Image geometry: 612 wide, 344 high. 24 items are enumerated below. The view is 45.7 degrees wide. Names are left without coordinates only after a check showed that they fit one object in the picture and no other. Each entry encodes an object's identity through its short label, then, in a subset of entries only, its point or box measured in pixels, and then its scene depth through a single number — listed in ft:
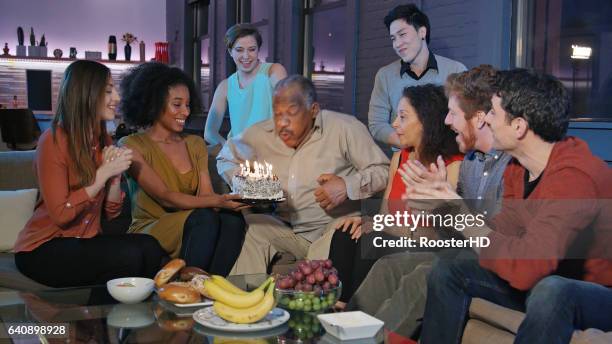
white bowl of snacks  8.00
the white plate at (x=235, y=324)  7.01
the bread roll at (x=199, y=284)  8.00
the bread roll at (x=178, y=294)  7.83
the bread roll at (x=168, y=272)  8.31
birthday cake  10.44
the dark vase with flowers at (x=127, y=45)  34.78
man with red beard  8.80
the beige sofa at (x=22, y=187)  9.94
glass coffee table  6.94
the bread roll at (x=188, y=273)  8.59
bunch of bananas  7.06
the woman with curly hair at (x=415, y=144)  9.79
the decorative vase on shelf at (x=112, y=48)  34.47
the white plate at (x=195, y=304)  7.79
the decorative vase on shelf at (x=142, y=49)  35.58
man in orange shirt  6.82
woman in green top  10.72
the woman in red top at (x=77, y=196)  9.55
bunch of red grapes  7.73
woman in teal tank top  15.06
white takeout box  6.90
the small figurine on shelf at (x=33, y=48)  32.91
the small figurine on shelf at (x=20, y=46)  32.73
